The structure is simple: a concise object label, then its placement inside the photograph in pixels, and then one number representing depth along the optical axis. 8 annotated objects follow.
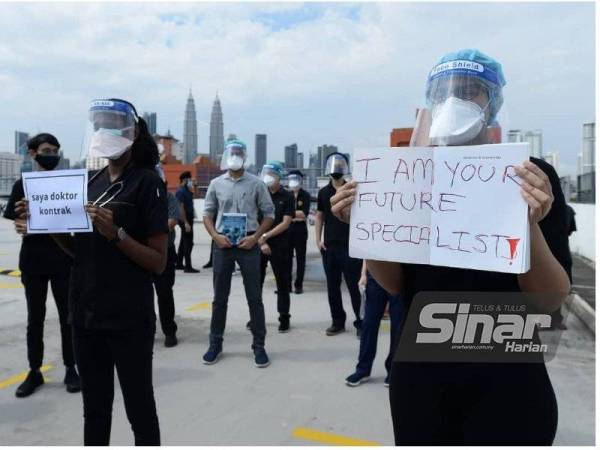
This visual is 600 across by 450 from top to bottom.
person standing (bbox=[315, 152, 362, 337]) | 5.66
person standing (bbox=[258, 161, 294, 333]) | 5.99
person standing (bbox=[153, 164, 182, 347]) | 5.32
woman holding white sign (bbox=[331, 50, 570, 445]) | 1.57
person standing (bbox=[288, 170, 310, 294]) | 8.27
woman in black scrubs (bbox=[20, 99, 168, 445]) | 2.42
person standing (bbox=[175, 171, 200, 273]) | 9.78
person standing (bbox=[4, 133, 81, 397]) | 3.86
